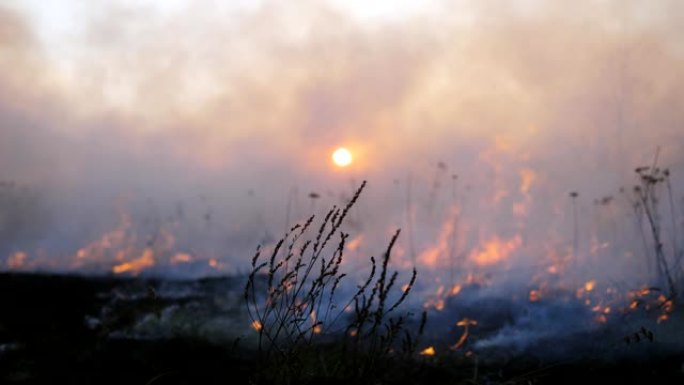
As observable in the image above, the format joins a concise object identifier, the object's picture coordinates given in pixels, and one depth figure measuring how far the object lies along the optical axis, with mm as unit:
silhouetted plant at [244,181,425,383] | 1843
